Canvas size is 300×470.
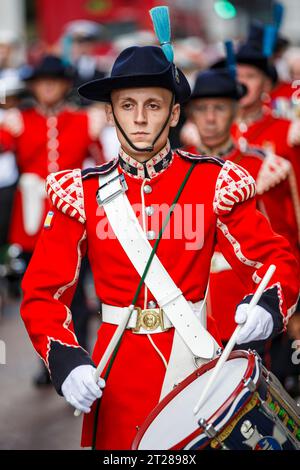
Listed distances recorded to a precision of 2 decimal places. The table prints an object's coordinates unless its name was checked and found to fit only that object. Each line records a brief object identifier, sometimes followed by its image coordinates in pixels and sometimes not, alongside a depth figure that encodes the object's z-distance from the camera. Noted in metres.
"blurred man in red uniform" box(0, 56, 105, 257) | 14.41
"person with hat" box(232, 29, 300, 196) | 11.87
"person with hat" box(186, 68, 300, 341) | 10.44
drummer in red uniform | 6.98
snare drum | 5.95
